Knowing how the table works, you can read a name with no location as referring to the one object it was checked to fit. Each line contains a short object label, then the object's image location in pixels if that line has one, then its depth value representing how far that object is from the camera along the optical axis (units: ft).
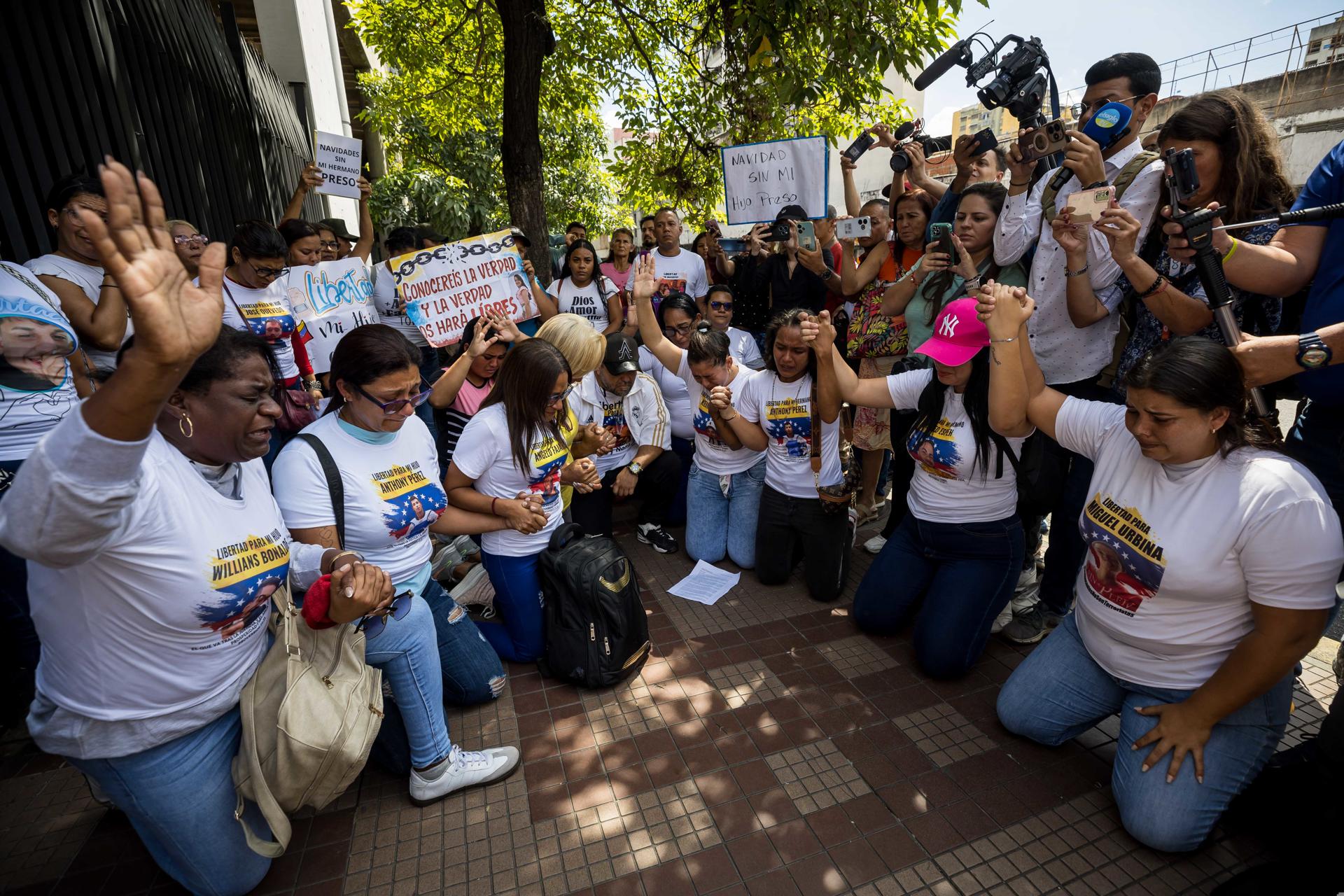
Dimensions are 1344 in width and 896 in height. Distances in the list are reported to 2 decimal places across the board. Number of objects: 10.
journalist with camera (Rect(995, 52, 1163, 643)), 9.81
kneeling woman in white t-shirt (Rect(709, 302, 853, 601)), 13.43
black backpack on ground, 10.54
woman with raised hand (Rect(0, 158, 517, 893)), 4.41
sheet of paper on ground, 13.83
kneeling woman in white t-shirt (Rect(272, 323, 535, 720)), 8.27
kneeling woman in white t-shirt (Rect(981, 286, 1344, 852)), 7.03
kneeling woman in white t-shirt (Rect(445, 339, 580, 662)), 11.03
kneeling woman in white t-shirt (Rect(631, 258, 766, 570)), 14.83
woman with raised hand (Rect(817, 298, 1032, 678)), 10.70
